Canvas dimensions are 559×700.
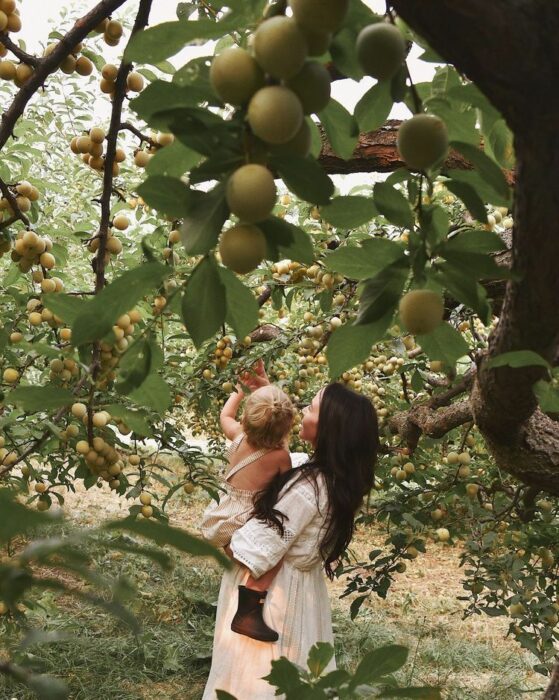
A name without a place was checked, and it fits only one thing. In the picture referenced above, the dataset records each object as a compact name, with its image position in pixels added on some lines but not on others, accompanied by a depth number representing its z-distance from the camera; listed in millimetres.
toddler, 2818
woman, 2725
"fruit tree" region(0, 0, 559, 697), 611
